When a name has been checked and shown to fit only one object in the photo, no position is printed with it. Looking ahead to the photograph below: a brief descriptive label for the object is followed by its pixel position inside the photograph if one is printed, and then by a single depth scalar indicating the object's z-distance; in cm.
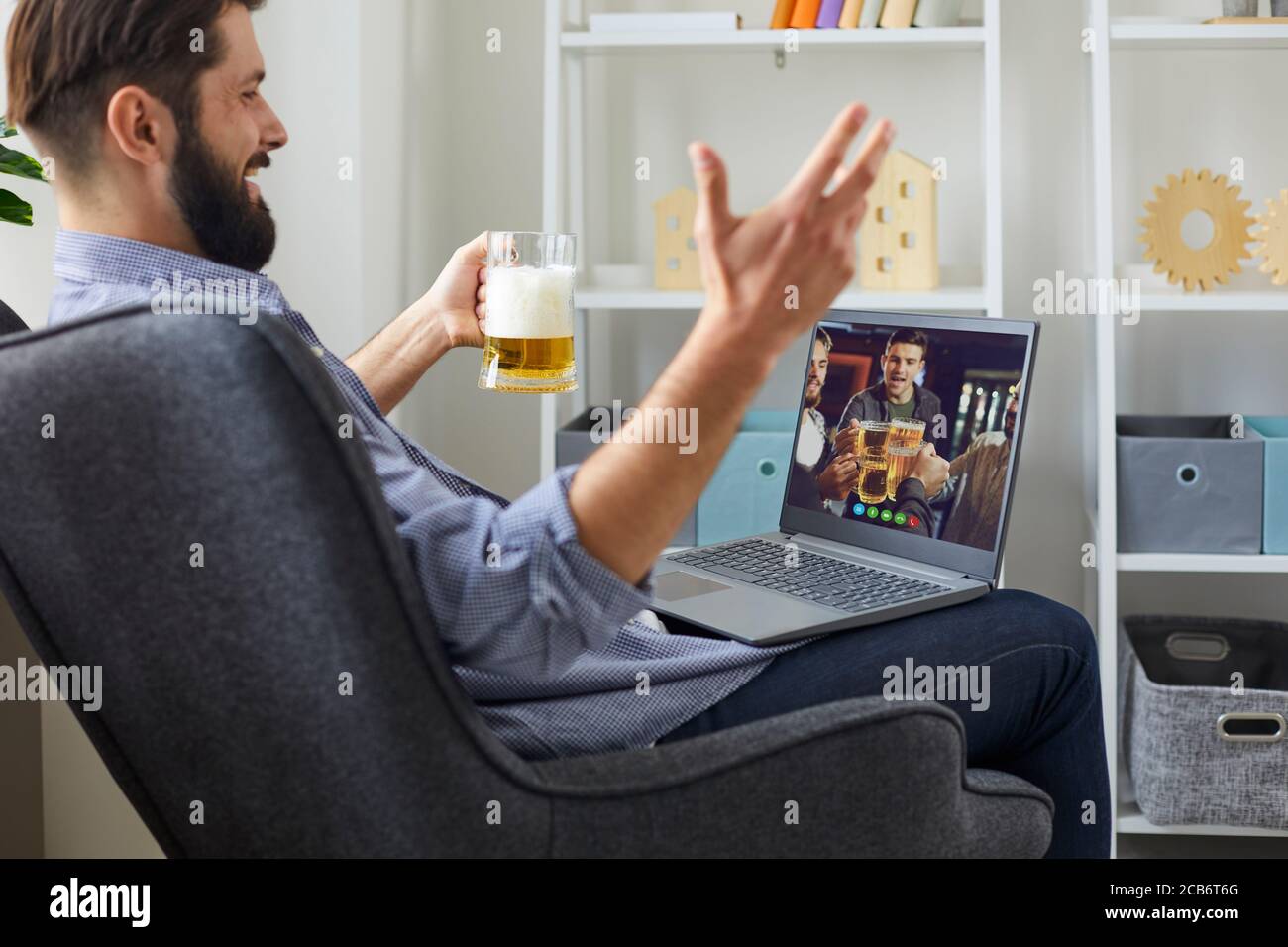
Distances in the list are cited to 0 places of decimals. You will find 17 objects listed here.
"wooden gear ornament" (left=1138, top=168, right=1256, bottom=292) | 183
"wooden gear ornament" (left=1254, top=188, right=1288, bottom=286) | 181
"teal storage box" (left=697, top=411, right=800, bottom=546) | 186
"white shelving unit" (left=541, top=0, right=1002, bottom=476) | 182
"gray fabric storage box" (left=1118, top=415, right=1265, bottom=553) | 178
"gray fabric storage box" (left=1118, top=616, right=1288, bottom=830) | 172
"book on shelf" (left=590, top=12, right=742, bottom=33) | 186
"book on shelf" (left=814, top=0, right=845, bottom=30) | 187
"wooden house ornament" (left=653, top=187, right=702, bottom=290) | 199
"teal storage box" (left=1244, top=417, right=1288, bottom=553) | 177
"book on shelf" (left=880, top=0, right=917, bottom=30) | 185
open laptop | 120
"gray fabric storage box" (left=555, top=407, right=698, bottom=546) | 189
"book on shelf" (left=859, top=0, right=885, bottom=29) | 186
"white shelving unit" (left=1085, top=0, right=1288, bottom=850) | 178
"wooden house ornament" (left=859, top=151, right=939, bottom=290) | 193
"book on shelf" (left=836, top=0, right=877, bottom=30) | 187
